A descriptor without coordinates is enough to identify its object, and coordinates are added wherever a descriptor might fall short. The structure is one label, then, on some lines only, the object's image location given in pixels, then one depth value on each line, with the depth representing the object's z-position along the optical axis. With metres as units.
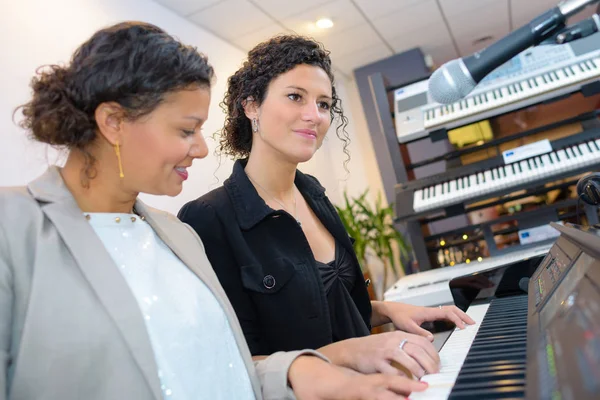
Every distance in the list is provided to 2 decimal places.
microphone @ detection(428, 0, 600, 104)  0.85
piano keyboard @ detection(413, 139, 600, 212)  2.35
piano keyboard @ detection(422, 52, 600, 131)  2.44
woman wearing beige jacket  0.73
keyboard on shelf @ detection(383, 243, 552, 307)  1.85
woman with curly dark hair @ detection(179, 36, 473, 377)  1.25
